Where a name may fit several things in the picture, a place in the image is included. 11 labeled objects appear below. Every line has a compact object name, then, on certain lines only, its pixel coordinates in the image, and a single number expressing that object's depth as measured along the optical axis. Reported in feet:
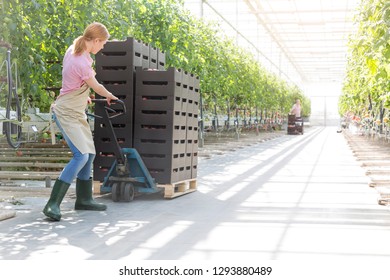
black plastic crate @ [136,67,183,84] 36.75
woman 29.74
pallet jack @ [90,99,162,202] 35.43
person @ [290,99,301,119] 168.42
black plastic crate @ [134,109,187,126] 36.90
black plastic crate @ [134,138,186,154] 36.83
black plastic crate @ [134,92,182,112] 36.90
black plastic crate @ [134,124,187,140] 36.85
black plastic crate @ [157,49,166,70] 42.22
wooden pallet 37.14
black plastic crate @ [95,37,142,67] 37.12
